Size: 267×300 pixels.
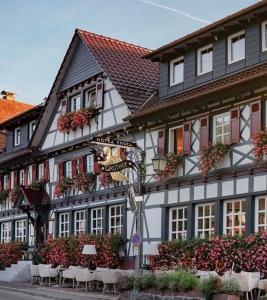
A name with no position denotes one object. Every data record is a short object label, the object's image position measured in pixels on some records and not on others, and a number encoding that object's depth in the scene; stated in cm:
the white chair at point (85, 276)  2448
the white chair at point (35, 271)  2850
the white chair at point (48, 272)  2727
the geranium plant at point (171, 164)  2334
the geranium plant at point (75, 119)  2866
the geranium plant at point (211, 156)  2128
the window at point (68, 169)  3093
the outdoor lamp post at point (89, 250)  2544
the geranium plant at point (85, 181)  2864
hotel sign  2338
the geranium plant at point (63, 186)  3049
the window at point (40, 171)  3369
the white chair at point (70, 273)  2570
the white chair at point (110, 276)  2339
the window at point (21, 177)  3597
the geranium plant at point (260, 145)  1958
